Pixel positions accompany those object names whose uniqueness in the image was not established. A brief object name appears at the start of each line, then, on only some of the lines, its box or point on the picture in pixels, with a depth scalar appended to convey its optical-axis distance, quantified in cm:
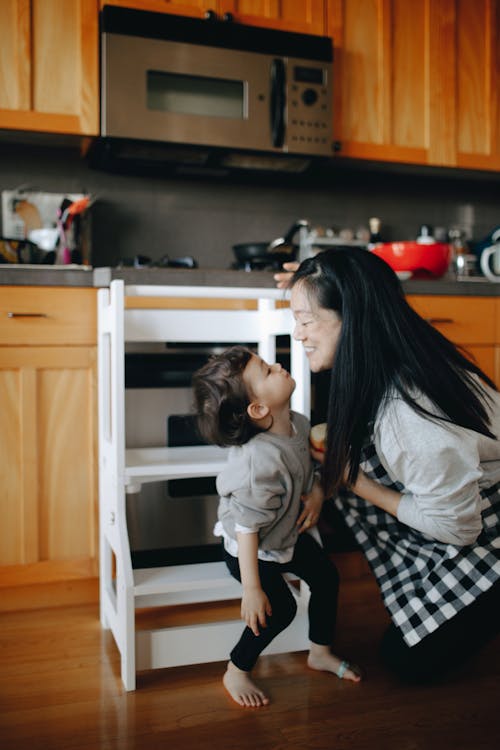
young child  134
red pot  236
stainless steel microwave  214
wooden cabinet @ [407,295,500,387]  223
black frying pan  223
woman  126
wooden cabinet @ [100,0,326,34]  220
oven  180
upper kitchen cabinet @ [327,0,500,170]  245
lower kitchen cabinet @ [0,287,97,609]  183
